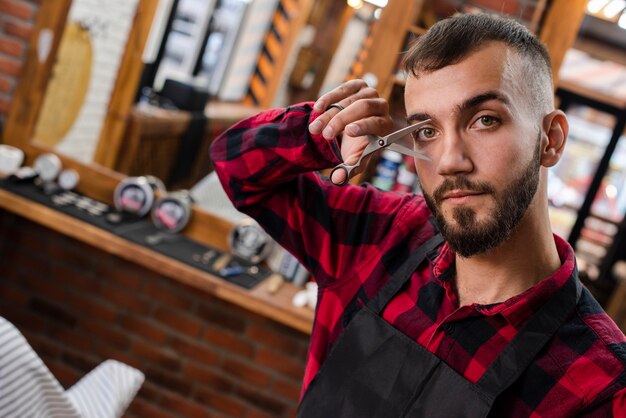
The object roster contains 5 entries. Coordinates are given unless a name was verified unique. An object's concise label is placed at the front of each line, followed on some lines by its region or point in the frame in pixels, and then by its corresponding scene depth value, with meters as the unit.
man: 1.13
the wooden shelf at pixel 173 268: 2.43
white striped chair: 1.42
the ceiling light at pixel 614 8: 3.03
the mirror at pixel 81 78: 2.92
